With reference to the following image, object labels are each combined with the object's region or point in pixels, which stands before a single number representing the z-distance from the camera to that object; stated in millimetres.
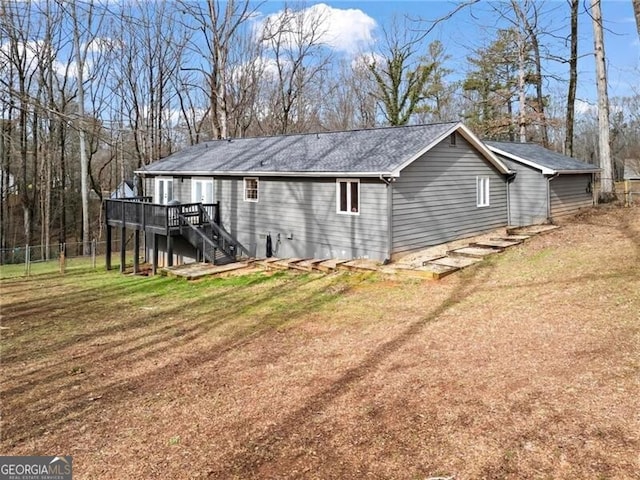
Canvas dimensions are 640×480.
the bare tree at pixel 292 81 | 30828
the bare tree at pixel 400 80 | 31750
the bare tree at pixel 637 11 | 7375
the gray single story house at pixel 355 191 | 12633
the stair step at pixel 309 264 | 12914
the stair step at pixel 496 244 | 13297
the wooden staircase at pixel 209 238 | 15273
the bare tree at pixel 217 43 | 24156
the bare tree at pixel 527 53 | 23188
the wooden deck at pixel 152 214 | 15492
